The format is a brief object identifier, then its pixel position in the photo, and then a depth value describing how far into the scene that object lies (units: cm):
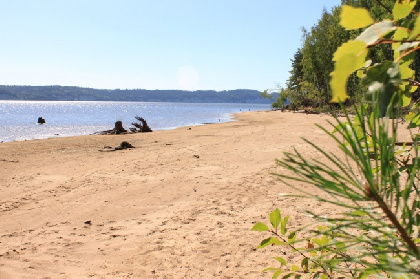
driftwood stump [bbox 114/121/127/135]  2704
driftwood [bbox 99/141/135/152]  1646
